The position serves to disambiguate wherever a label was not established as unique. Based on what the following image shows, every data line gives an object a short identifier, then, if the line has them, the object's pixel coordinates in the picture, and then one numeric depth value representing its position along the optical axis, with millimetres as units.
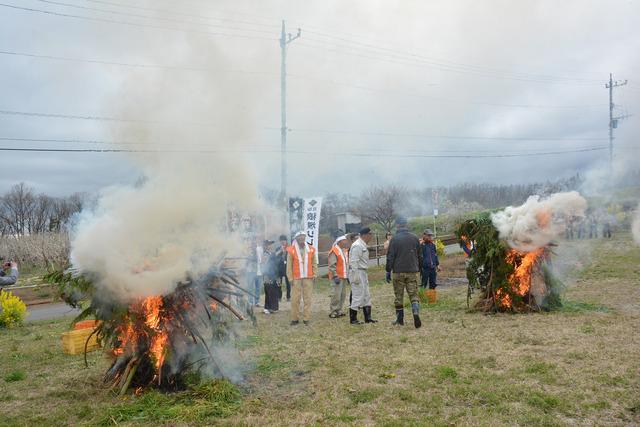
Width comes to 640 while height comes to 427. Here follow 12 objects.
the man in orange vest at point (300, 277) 10453
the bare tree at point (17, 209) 51531
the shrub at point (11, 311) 12258
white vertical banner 17036
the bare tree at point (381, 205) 38438
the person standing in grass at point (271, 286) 12359
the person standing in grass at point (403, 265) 9242
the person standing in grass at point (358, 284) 9930
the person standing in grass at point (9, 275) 10523
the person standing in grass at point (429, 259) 13172
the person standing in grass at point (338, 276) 11047
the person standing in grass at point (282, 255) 13062
